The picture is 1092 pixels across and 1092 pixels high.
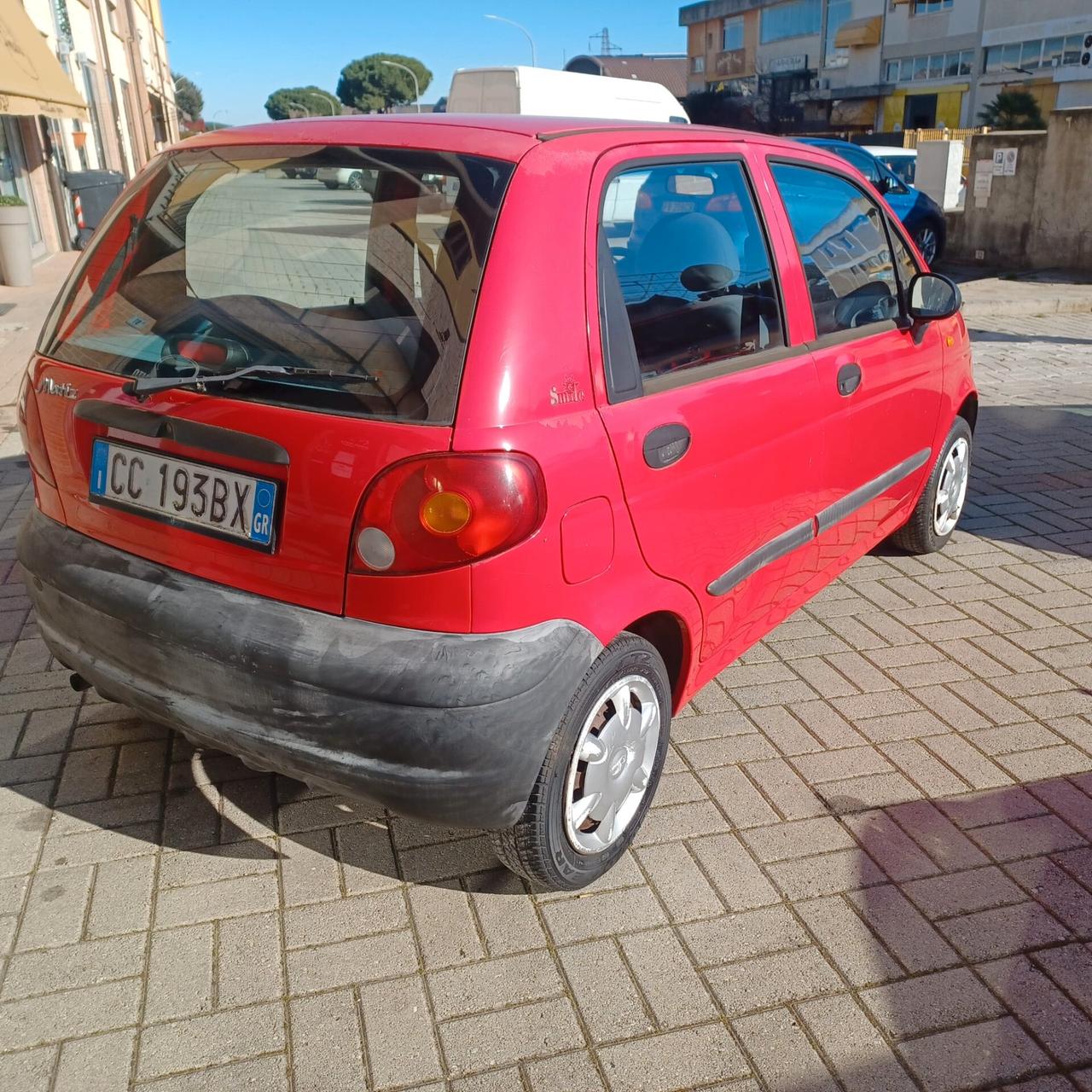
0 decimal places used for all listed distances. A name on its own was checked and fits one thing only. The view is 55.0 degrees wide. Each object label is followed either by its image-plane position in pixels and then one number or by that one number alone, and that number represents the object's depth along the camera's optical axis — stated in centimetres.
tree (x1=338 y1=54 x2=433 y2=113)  11688
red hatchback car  214
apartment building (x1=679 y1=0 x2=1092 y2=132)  4322
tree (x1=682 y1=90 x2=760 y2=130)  5906
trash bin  1795
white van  1155
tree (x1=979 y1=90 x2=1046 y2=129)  3725
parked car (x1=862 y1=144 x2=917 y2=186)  1870
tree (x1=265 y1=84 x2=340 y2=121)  11669
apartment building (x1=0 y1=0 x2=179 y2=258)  1442
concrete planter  1362
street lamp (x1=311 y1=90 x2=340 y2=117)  11138
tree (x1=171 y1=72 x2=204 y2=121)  11394
